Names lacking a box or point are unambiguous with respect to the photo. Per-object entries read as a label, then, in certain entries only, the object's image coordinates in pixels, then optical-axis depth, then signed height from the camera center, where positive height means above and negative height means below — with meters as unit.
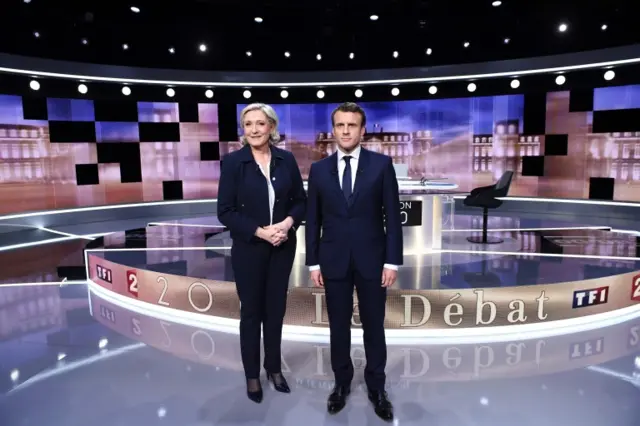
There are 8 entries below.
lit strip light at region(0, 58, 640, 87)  6.71 +1.54
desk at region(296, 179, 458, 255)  4.12 -0.45
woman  2.02 -0.20
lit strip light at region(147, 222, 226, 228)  6.17 -0.68
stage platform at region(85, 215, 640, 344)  2.89 -0.79
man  1.89 -0.27
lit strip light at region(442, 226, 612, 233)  5.42 -0.74
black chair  4.58 -0.29
